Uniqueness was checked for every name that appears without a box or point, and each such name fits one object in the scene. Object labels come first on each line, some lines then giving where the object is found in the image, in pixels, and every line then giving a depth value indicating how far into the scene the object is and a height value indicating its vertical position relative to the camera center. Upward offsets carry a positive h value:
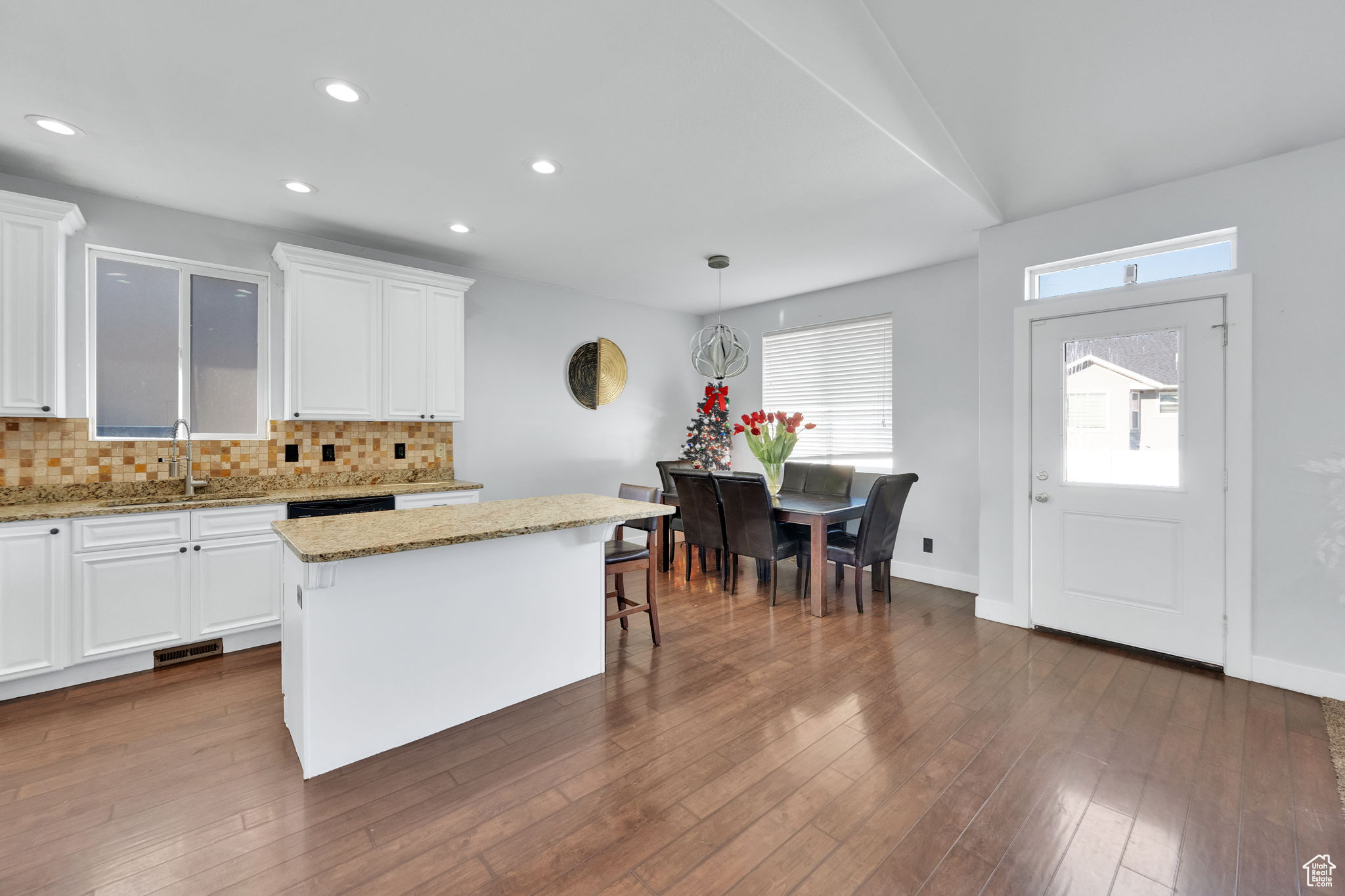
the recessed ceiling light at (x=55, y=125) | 2.36 +1.42
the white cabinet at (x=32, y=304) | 2.67 +0.71
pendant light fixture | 4.55 +0.79
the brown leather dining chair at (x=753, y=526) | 4.02 -0.61
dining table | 3.83 -0.54
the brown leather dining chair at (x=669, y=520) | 5.23 -0.70
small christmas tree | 5.83 +0.12
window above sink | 3.21 +0.61
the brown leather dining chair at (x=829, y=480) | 4.84 -0.31
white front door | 2.93 -0.18
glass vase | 4.43 -0.24
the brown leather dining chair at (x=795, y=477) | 5.18 -0.29
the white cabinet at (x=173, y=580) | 2.74 -0.73
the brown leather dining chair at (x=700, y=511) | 4.41 -0.54
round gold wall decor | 5.35 +0.73
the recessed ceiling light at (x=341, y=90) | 2.12 +1.41
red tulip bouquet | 4.34 +0.03
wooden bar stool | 3.13 -0.70
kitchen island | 1.99 -0.72
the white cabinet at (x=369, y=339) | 3.49 +0.73
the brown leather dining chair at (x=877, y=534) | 3.78 -0.64
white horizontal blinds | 5.01 +0.60
